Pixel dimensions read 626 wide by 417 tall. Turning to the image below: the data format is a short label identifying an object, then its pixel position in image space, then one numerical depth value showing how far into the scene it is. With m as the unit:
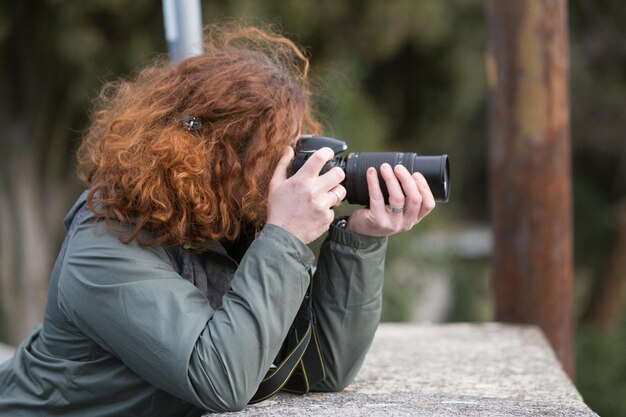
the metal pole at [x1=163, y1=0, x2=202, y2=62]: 5.69
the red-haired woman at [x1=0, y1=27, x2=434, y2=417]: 3.51
